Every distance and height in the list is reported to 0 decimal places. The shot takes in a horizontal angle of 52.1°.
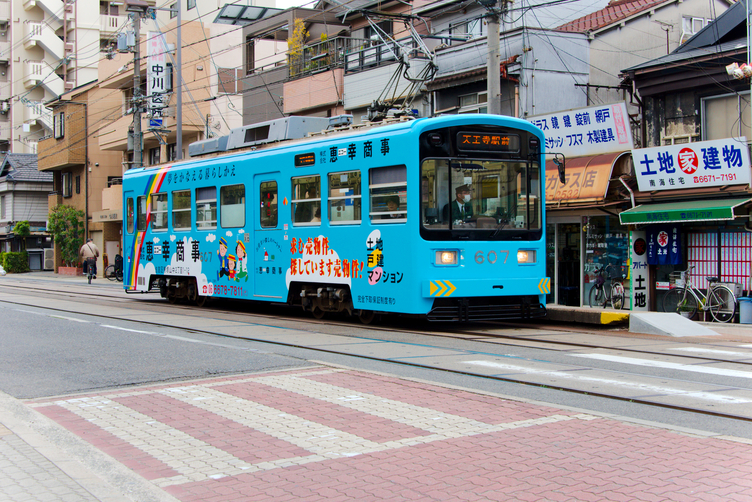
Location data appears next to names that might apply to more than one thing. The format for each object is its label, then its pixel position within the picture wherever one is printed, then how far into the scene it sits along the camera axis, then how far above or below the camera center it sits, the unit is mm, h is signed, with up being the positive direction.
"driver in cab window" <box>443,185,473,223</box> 12289 +724
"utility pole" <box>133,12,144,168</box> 29766 +5999
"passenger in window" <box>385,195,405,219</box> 12453 +763
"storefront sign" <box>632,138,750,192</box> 15148 +1794
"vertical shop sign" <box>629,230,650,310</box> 17344 -302
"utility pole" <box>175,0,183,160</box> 29016 +5870
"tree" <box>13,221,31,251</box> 53219 +1715
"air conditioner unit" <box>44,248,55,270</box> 55219 -319
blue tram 12219 +554
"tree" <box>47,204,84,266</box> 46406 +1503
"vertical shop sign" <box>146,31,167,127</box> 36469 +8952
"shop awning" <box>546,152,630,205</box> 17281 +1666
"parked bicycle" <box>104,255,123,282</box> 25800 -500
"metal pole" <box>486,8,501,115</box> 15602 +3884
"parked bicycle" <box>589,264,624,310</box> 17906 -921
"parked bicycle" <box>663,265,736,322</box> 15508 -985
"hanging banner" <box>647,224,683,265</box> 16625 +147
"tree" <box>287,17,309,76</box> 31594 +8588
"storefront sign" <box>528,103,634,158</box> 17422 +2878
